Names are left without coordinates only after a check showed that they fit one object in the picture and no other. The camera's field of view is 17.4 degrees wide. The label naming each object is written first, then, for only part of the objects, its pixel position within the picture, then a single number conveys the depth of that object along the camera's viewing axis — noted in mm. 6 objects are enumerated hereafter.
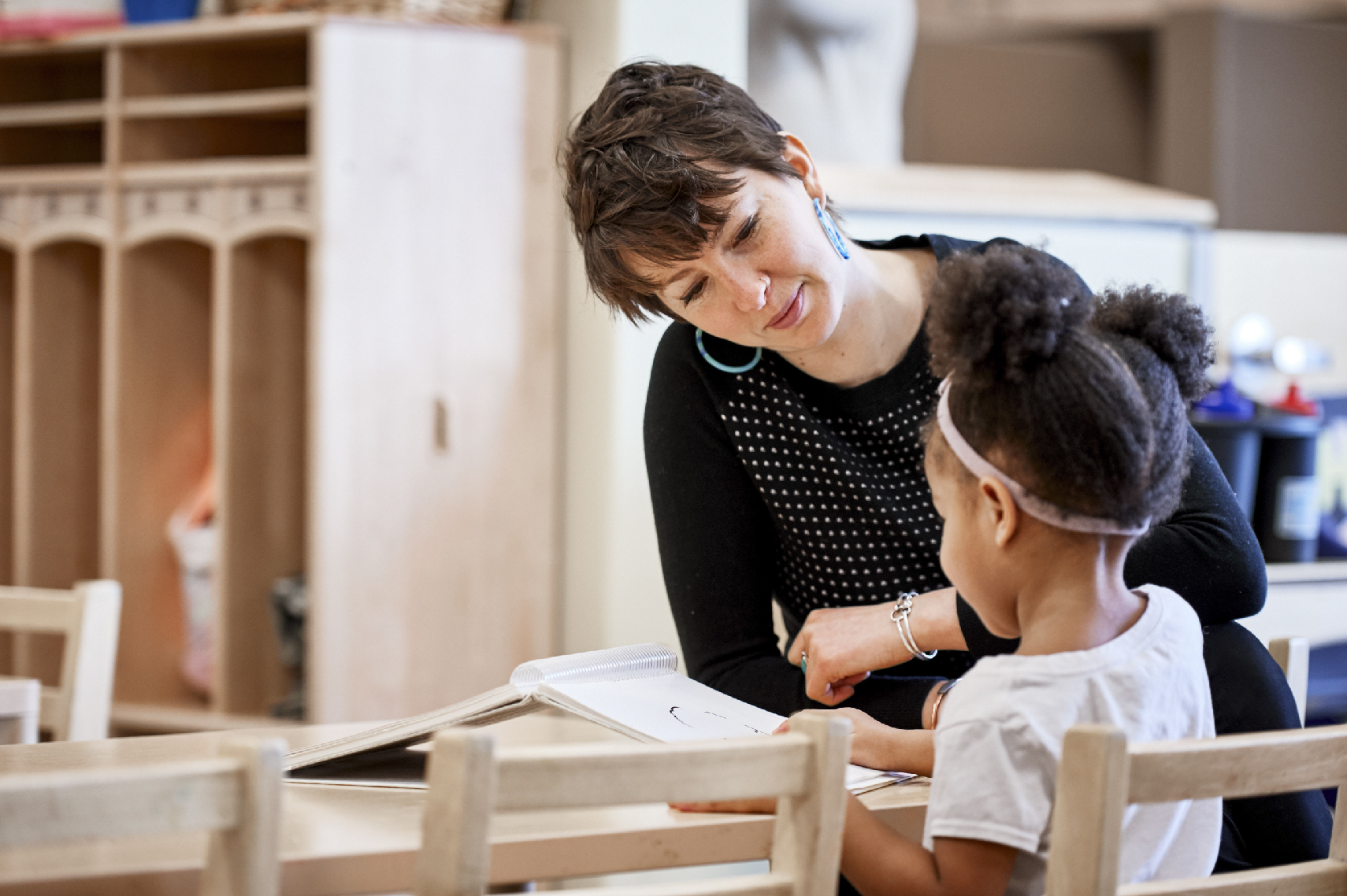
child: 2804
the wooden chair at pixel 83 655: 3352
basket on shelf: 4361
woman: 3009
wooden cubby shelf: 4337
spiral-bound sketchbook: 2899
